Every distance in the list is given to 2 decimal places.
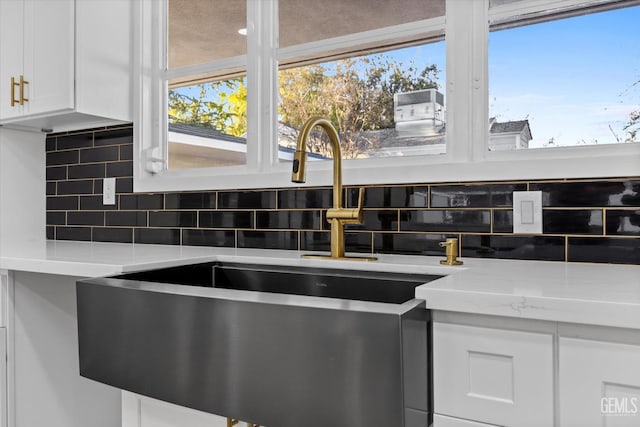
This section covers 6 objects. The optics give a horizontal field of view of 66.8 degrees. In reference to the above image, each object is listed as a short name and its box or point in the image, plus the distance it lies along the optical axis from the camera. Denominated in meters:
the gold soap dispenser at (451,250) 1.28
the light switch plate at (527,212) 1.38
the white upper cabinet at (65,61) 1.93
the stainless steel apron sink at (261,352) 0.73
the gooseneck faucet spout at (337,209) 1.44
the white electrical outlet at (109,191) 2.25
